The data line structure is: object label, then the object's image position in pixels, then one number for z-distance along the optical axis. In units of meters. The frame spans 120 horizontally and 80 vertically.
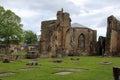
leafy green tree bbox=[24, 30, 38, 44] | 75.88
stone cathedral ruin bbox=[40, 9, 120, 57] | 29.09
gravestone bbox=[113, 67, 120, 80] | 5.11
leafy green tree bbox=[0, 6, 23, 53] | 42.53
